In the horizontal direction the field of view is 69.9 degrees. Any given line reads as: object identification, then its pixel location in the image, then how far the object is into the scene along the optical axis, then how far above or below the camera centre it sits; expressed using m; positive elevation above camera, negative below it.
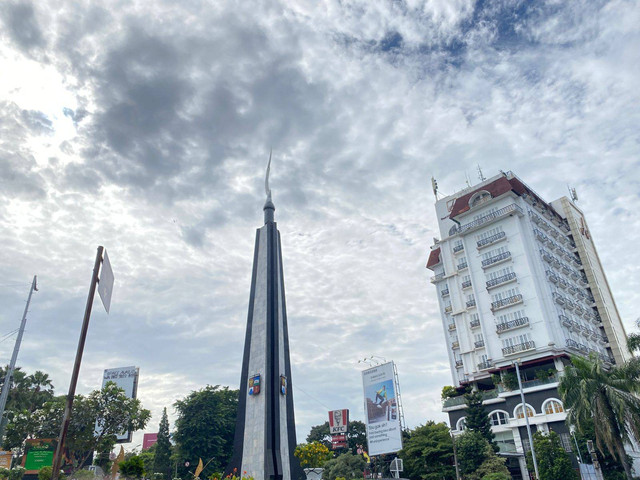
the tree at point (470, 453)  43.26 +0.56
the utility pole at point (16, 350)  30.17 +8.19
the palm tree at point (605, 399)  29.69 +3.23
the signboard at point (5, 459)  48.50 +2.19
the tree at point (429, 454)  44.91 +0.64
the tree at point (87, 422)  48.78 +5.51
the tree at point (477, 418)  48.72 +3.90
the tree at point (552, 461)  36.28 -0.40
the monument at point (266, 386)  45.59 +7.98
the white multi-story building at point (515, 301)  50.57 +18.14
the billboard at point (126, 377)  78.06 +15.46
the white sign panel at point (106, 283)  14.70 +5.72
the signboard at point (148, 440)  92.88 +6.48
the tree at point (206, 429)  57.41 +4.97
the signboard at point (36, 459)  52.75 +2.24
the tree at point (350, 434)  75.50 +4.87
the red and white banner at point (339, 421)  70.06 +6.24
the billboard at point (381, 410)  48.01 +5.23
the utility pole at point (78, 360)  12.41 +3.20
